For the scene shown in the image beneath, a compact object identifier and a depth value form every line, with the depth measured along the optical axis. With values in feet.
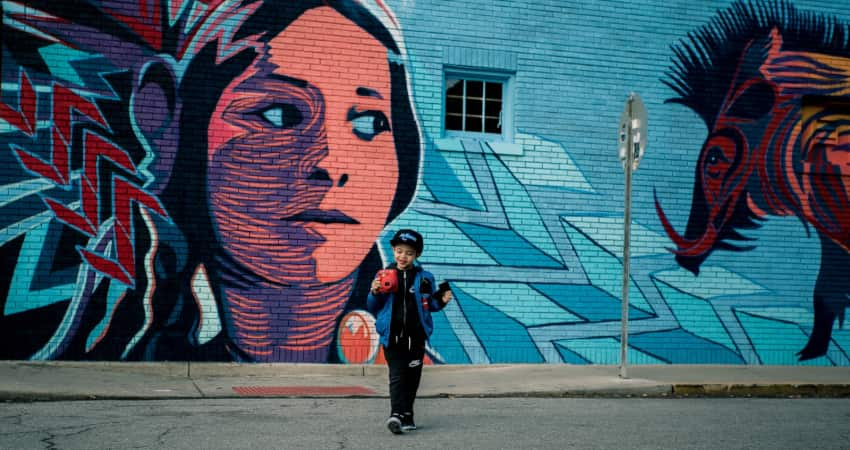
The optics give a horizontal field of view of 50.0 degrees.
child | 22.52
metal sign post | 33.88
